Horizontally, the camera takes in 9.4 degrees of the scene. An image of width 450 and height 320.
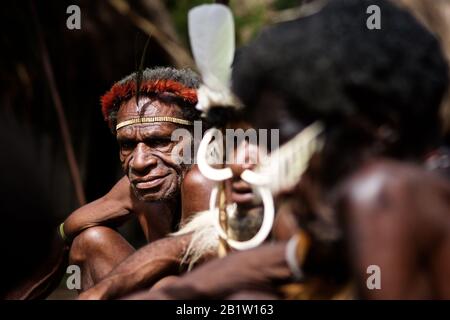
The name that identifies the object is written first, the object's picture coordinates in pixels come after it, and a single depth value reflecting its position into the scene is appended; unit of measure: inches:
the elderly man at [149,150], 203.2
